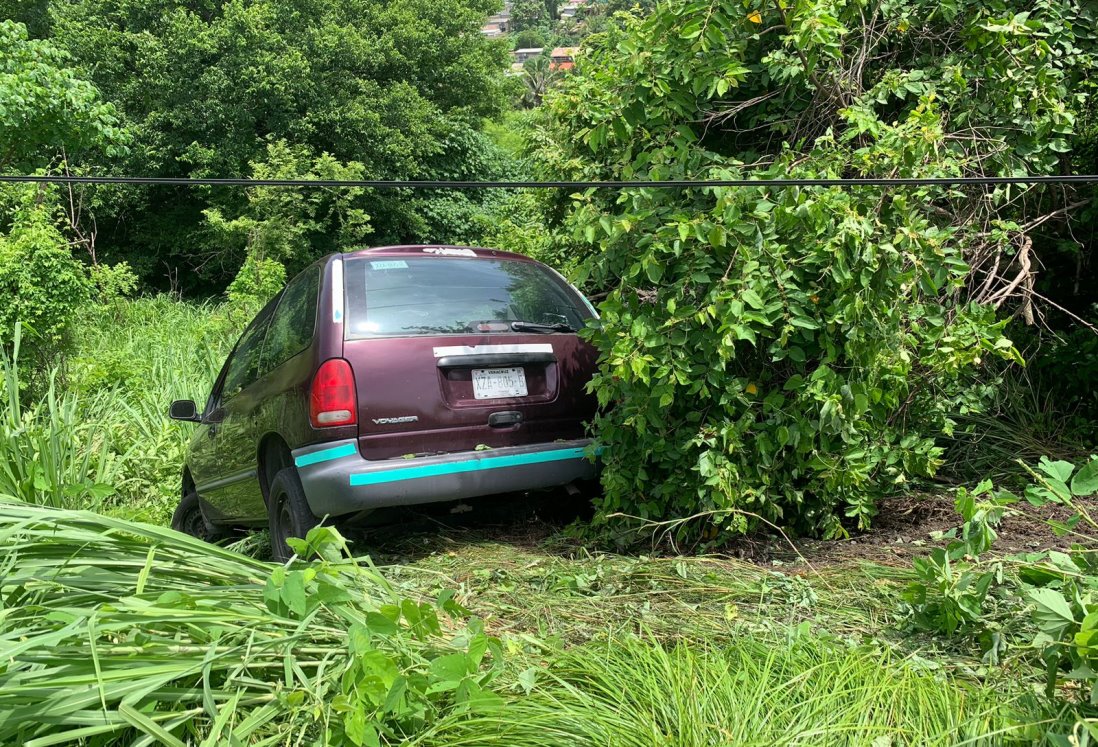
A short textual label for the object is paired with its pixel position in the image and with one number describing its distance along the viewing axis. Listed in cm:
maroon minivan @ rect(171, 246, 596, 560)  378
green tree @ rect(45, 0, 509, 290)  2300
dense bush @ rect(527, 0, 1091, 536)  341
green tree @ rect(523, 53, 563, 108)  6069
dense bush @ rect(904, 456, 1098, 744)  200
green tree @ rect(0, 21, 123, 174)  1077
